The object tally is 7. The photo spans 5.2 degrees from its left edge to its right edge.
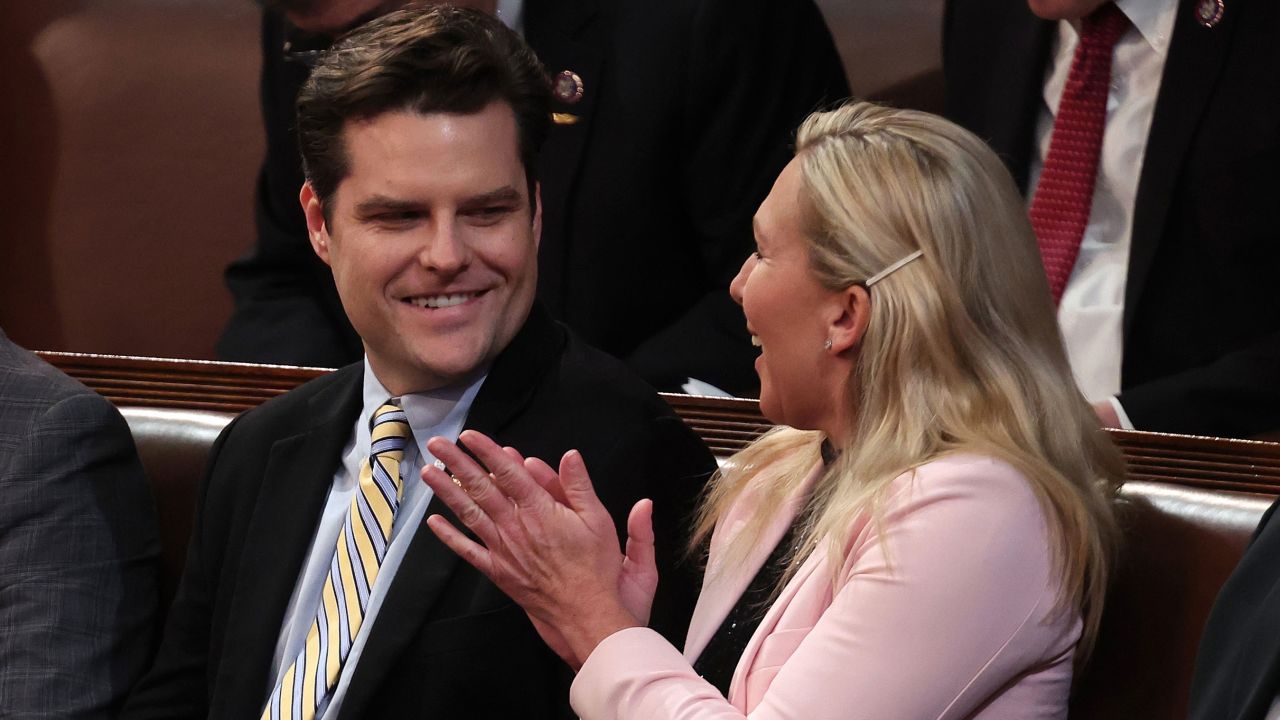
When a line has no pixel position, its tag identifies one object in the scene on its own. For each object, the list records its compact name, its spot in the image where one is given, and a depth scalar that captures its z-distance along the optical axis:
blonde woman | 9.54
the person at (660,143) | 10.25
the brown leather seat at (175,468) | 9.97
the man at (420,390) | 9.72
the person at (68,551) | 9.80
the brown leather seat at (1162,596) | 9.66
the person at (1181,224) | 10.04
